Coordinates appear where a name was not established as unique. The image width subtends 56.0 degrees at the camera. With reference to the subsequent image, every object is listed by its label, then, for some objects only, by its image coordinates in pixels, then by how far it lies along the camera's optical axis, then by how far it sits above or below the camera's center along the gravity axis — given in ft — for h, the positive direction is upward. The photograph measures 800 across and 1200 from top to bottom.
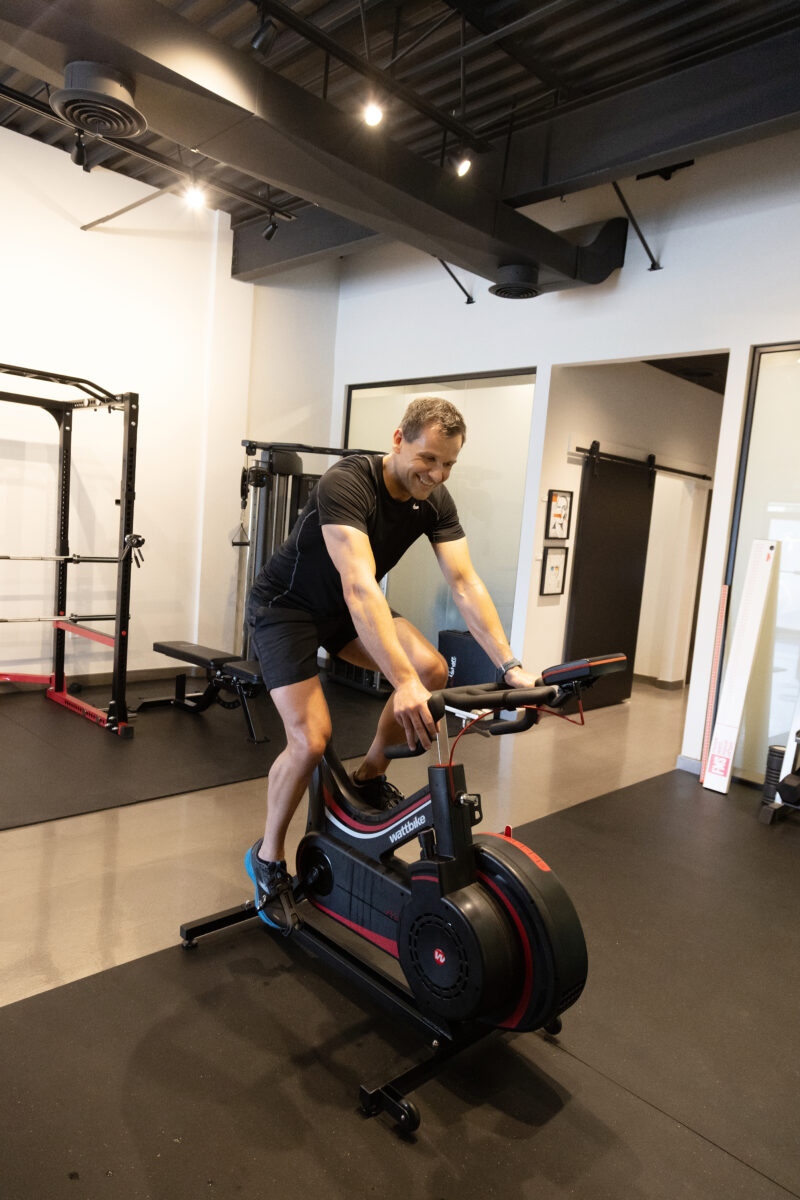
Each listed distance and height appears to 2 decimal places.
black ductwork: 8.80 +5.31
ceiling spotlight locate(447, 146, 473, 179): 12.84 +6.26
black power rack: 14.33 -0.98
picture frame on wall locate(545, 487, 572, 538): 17.84 +0.52
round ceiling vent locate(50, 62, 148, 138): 8.95 +4.82
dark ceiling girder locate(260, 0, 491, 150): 10.48 +6.88
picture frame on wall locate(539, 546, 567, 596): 18.01 -0.88
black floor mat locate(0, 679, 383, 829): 11.19 -4.43
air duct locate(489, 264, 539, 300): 14.74 +4.91
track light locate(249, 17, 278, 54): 10.66 +6.80
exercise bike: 5.57 -3.02
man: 6.45 -0.77
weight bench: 14.43 -3.34
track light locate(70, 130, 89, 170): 14.11 +6.51
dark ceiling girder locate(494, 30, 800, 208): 10.55 +6.46
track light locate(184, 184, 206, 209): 14.62 +6.00
